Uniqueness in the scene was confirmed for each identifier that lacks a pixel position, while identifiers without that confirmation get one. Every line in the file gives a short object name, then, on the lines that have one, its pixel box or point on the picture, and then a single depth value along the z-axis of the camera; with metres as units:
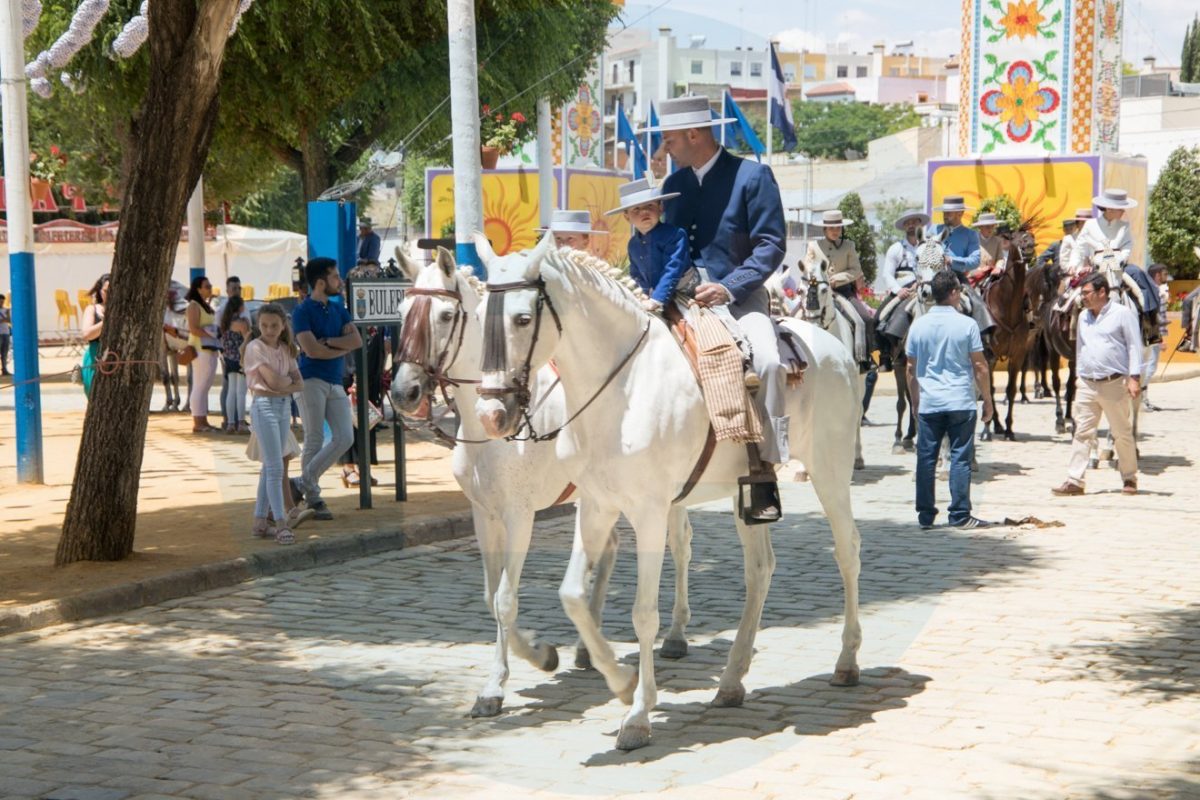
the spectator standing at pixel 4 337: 30.59
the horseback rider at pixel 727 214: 7.28
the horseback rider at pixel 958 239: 18.94
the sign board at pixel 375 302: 12.23
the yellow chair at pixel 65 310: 39.84
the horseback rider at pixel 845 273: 16.98
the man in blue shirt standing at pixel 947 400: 12.55
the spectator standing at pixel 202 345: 20.34
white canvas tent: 39.91
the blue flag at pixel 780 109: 34.62
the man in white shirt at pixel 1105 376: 14.17
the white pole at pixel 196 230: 24.16
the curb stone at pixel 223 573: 9.12
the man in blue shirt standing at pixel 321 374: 12.14
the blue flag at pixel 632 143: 40.31
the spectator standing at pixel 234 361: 19.34
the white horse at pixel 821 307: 16.29
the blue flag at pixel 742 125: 31.35
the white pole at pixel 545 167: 28.08
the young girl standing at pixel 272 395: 11.29
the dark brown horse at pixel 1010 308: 19.42
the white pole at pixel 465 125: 12.01
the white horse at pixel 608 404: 6.25
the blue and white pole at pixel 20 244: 14.05
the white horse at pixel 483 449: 7.37
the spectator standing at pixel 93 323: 18.31
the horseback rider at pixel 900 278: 17.62
